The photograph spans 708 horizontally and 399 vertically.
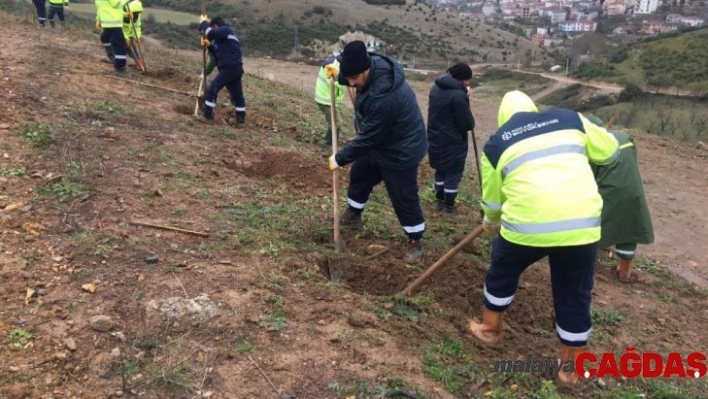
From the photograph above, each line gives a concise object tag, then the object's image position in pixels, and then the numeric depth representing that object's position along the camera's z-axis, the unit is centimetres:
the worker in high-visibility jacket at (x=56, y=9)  1190
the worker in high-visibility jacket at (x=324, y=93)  698
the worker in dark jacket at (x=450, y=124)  529
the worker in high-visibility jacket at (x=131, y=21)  891
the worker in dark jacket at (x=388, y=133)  388
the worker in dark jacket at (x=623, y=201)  439
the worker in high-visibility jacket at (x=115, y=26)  811
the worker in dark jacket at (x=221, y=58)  694
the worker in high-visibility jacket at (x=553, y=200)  277
